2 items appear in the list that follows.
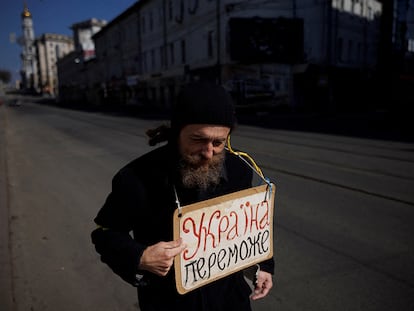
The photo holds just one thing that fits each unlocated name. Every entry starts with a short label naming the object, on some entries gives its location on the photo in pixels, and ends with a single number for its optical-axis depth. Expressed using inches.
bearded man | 57.1
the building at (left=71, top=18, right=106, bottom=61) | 2628.0
